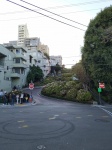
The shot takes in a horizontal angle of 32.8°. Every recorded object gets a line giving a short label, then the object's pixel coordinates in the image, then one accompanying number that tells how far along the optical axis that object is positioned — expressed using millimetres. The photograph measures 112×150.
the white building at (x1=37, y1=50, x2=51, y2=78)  68375
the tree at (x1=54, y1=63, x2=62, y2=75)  79250
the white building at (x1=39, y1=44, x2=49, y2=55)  114762
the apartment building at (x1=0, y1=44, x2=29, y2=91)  45181
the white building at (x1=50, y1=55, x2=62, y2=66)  96162
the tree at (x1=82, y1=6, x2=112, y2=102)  27359
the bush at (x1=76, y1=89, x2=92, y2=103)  27688
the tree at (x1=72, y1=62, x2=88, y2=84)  31250
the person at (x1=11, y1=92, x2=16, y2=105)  24622
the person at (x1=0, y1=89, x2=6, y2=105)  25697
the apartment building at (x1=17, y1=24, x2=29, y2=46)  154875
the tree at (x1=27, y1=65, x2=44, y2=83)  53994
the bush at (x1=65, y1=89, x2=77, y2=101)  29469
